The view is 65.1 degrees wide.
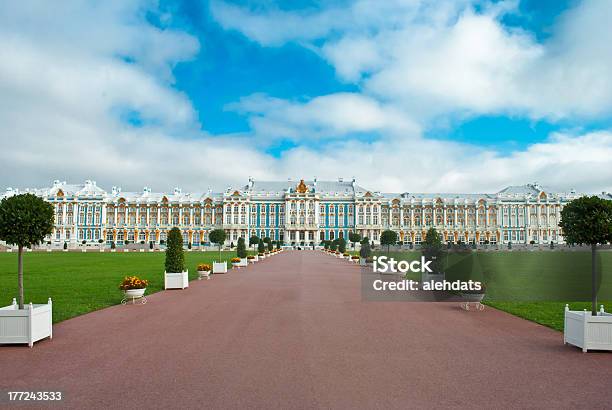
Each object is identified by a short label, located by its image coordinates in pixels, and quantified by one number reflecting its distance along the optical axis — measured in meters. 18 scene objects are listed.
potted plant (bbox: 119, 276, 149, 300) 13.02
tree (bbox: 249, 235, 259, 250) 56.81
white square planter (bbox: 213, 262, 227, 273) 24.73
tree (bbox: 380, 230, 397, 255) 45.78
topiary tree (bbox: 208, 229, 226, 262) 39.84
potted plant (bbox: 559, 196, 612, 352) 7.87
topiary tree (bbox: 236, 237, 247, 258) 32.03
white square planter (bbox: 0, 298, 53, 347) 8.03
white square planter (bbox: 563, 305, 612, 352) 7.85
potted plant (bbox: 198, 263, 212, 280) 21.22
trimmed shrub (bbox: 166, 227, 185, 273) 17.41
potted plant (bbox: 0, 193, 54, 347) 8.05
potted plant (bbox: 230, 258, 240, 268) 28.79
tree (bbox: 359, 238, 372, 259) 31.64
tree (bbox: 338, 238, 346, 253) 52.18
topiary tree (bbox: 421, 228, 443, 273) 16.38
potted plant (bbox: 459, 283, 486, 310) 12.66
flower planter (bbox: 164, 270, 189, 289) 17.14
